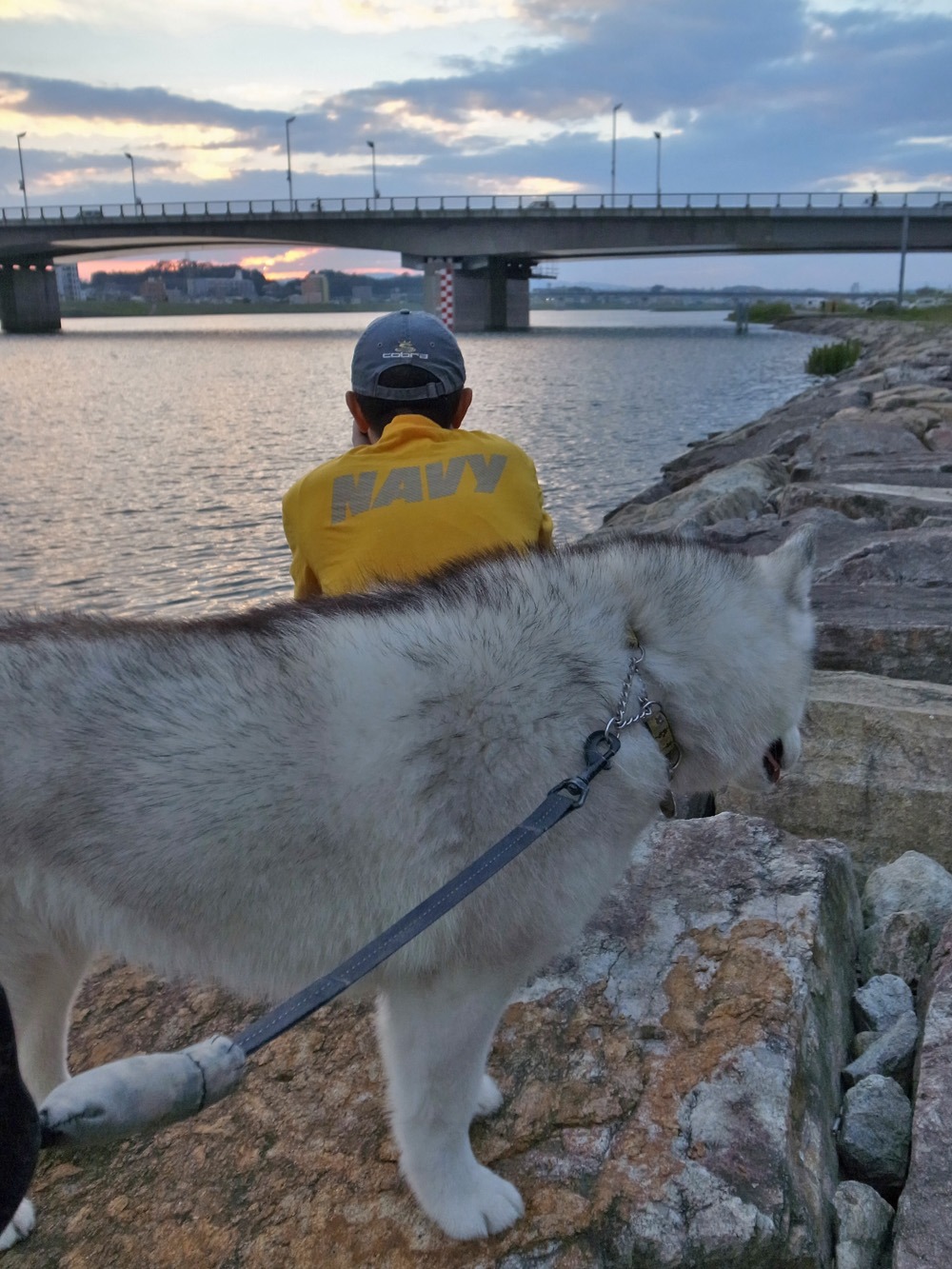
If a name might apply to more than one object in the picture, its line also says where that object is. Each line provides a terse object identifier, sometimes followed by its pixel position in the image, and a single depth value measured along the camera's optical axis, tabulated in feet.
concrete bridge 187.73
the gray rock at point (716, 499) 30.66
